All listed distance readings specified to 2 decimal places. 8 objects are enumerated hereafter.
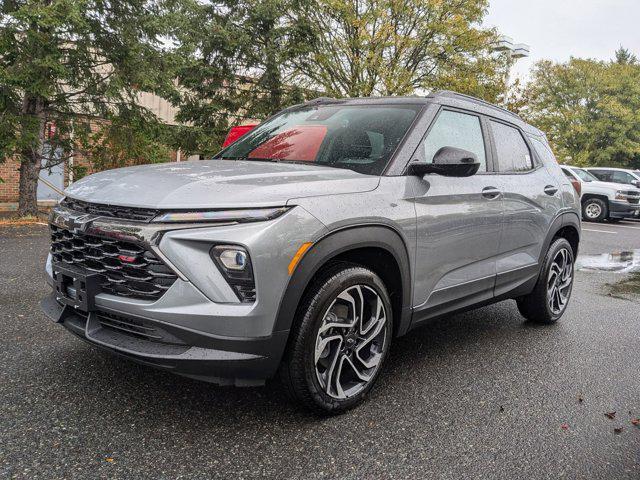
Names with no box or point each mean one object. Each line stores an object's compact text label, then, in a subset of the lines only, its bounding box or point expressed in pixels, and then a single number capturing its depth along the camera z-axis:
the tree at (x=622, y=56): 65.62
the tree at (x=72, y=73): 9.86
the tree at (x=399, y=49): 17.67
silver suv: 2.45
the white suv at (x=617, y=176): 19.58
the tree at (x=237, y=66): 15.86
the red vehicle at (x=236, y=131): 11.77
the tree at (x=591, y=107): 39.50
